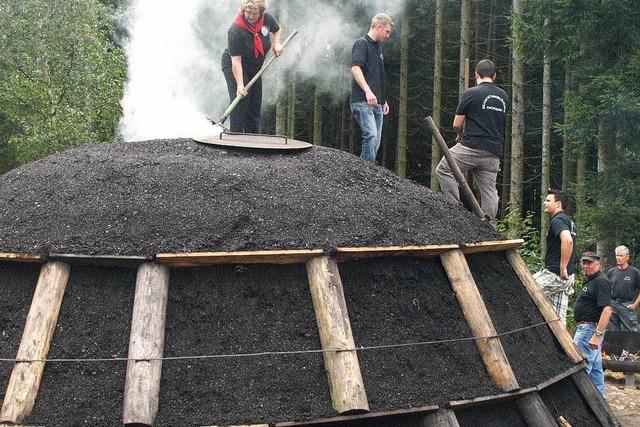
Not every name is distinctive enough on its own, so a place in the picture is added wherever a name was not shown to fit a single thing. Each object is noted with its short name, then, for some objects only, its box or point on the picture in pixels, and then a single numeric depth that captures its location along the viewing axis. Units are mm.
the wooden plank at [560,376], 6824
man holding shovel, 9297
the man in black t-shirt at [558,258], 8836
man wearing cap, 9250
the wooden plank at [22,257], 6121
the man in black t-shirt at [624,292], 13289
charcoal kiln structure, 5715
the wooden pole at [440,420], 5988
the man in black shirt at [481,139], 8805
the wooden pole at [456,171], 8211
